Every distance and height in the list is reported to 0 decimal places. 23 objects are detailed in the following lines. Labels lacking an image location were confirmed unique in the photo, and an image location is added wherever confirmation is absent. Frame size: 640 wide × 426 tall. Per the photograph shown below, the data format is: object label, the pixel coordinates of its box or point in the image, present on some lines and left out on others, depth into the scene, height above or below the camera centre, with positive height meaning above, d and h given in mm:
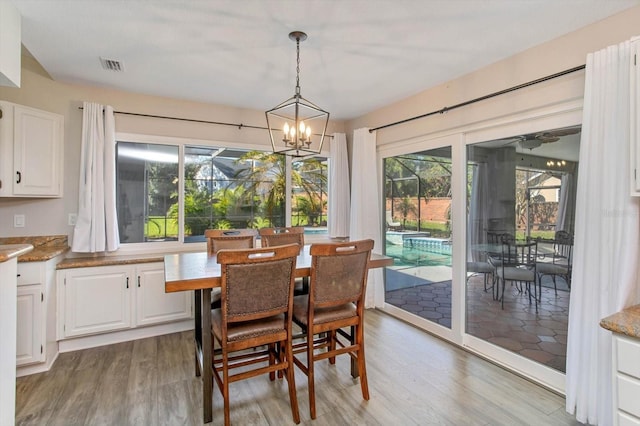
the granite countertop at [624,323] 1384 -496
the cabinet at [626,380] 1362 -732
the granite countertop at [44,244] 2623 -345
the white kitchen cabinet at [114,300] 2945 -894
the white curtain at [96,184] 3117 +256
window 3592 +258
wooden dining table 1834 -417
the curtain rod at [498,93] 2203 +1003
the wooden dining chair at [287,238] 3033 -277
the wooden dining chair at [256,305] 1833 -571
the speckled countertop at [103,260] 2951 -491
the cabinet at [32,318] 2510 -876
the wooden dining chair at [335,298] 2062 -588
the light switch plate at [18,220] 3004 -101
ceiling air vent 2712 +1280
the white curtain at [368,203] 4090 +117
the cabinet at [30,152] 2658 +514
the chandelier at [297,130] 2285 +600
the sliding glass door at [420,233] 3363 -241
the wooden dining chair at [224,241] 2972 -292
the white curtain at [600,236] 1859 -133
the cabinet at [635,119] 1717 +520
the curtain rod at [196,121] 3457 +1075
